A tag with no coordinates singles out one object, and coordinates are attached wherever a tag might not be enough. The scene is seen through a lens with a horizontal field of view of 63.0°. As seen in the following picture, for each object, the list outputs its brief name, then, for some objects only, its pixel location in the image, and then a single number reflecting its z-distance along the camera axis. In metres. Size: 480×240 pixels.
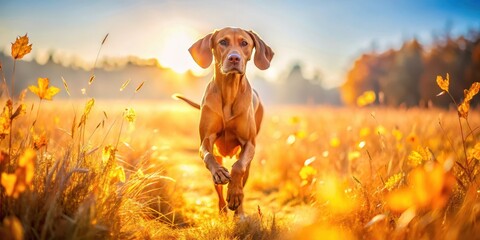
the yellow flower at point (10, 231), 1.46
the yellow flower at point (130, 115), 2.69
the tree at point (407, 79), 33.25
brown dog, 4.10
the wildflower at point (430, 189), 1.54
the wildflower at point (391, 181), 2.44
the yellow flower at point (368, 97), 4.98
